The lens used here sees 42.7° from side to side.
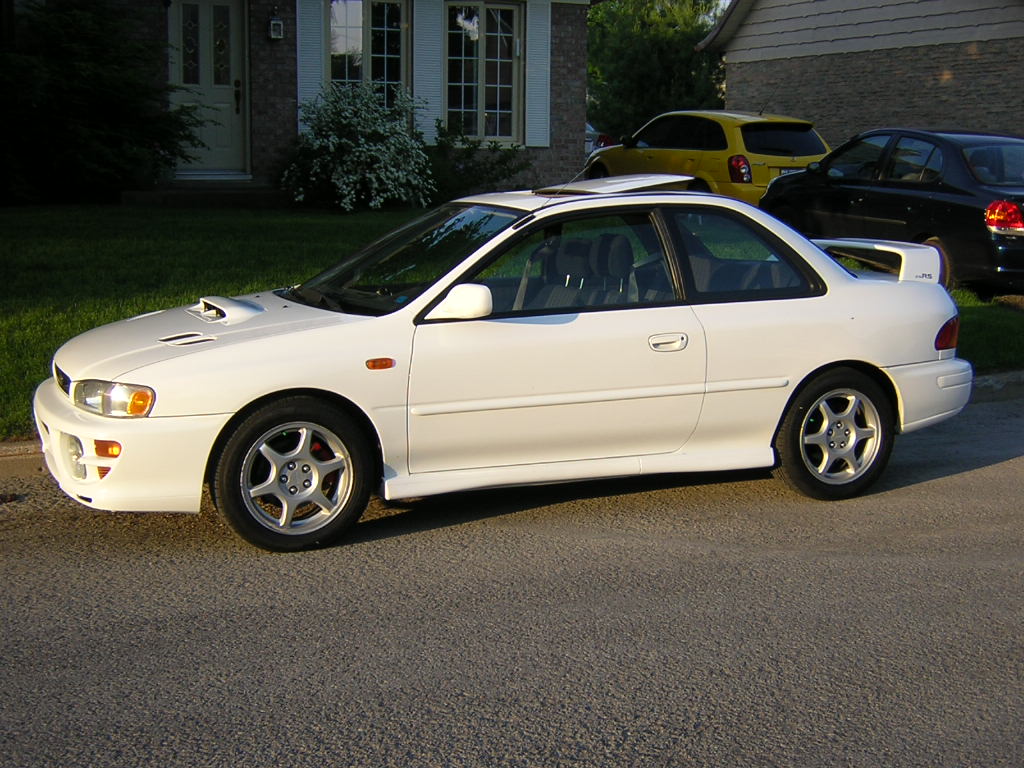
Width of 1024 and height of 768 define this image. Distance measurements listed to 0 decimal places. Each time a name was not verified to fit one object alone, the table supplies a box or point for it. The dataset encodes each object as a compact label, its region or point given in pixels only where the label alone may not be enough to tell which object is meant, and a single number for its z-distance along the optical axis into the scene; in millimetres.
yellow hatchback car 17250
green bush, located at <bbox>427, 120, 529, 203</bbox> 19688
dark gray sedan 11656
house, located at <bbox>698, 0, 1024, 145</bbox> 22266
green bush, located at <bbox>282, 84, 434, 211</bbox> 18078
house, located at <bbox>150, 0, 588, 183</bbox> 19312
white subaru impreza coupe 5469
